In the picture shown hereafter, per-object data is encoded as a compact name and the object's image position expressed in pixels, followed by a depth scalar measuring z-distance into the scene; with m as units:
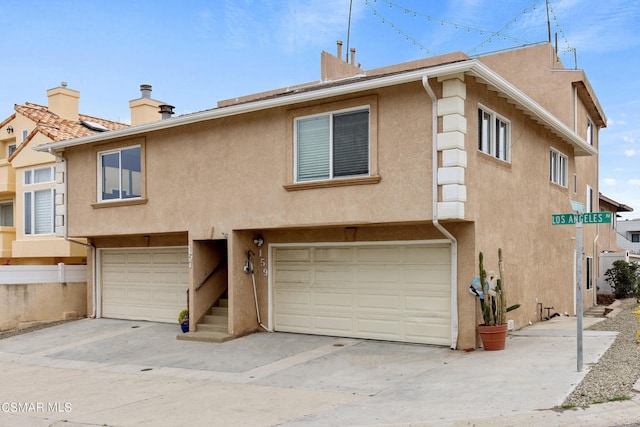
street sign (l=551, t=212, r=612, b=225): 8.33
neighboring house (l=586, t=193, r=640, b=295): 22.34
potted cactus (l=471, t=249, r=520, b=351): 10.61
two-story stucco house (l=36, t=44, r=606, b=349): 10.91
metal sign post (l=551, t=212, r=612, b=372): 8.20
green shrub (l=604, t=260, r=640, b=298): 21.27
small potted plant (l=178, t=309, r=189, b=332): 14.47
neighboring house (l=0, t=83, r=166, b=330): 17.67
